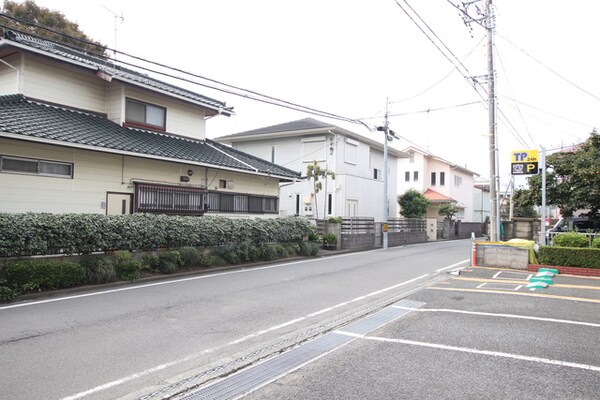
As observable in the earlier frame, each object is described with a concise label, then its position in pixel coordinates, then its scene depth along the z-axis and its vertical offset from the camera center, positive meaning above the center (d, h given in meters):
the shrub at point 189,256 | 12.59 -1.20
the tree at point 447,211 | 36.88 +0.67
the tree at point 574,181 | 17.45 +1.73
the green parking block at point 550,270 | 12.87 -1.56
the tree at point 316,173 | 23.71 +2.52
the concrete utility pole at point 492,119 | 15.54 +3.70
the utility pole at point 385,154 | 24.39 +3.75
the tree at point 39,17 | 22.47 +10.87
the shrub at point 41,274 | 8.55 -1.26
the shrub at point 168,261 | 11.79 -1.28
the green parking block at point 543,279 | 11.31 -1.65
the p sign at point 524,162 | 15.23 +2.08
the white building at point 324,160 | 26.64 +3.79
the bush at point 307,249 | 17.58 -1.32
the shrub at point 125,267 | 10.71 -1.30
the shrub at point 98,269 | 9.96 -1.29
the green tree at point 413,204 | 33.41 +1.13
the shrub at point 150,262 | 11.62 -1.26
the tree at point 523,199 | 21.42 +1.07
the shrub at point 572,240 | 13.32 -0.65
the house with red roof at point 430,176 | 42.47 +4.31
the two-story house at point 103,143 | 11.59 +2.23
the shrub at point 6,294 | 8.12 -1.53
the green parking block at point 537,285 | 10.46 -1.66
